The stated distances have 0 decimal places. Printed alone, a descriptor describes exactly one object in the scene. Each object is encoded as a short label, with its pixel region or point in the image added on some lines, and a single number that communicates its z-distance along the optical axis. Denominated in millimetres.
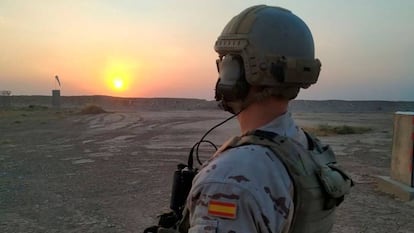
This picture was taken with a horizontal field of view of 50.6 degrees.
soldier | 1277
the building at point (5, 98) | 66575
